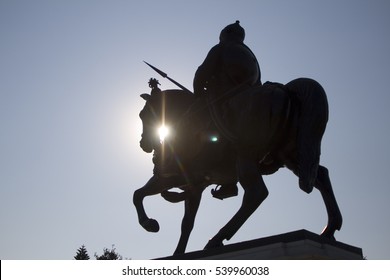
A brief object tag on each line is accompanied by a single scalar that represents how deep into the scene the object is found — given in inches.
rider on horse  613.9
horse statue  533.6
